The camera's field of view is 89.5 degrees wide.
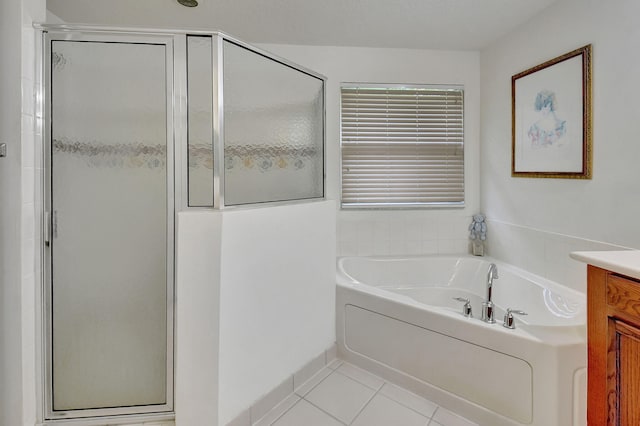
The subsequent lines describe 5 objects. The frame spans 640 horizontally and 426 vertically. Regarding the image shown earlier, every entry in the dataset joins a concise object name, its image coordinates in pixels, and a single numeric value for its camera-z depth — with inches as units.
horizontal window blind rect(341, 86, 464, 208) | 110.3
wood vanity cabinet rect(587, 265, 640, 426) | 36.8
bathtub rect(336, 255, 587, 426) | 54.2
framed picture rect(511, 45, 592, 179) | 72.5
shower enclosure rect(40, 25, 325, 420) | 58.5
